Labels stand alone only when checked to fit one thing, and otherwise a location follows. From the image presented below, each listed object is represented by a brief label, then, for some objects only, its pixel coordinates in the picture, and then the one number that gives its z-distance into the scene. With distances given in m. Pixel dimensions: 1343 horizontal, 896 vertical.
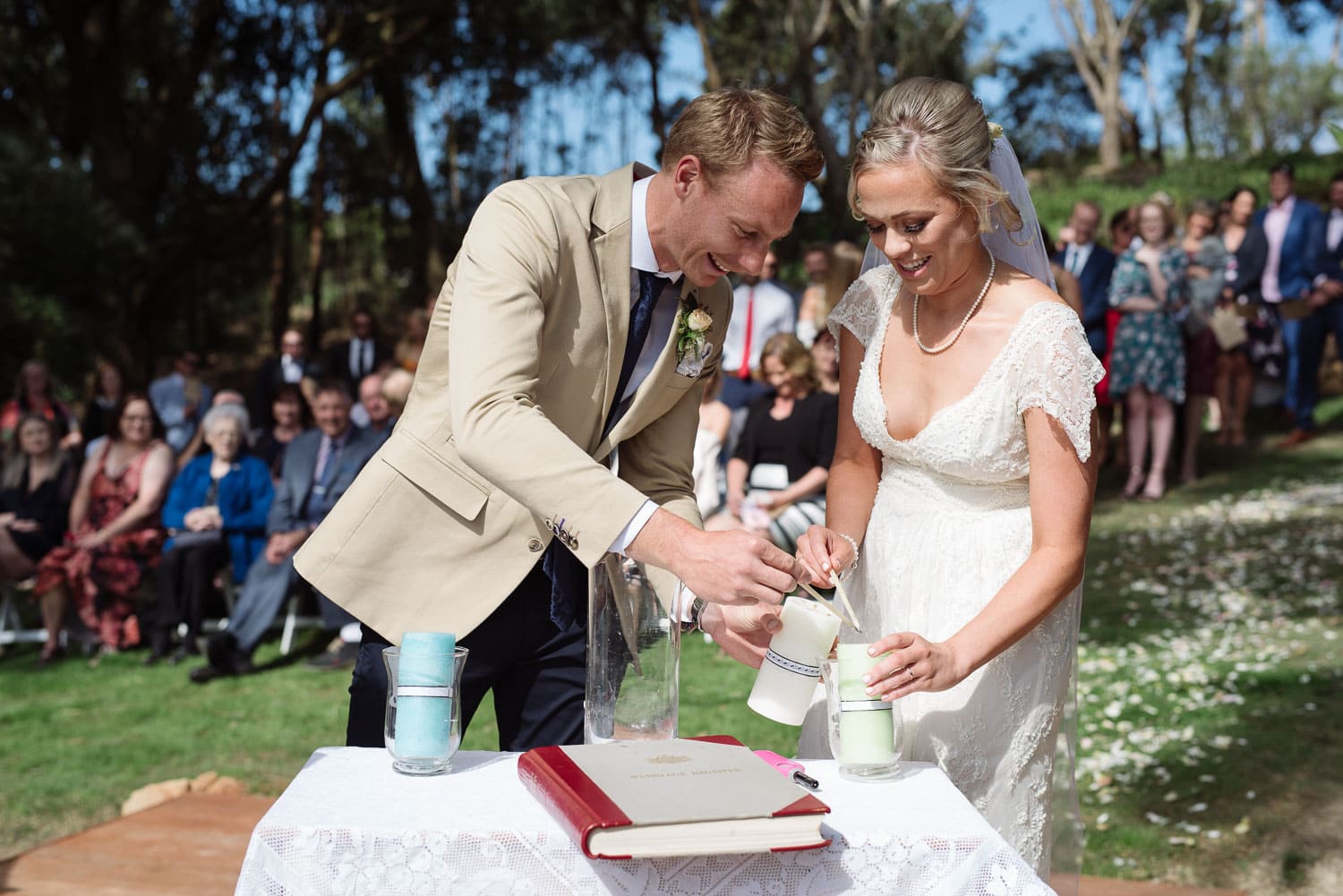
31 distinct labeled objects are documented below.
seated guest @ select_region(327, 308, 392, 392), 11.76
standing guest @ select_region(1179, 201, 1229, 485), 10.16
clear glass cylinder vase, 2.27
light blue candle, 2.04
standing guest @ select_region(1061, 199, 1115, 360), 9.70
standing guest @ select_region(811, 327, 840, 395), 8.07
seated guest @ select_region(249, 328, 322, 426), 11.51
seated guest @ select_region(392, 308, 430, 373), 10.52
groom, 2.21
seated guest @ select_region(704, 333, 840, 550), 7.60
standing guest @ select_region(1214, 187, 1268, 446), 11.18
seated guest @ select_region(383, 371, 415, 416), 7.95
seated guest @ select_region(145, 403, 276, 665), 8.02
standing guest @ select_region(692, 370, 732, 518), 7.96
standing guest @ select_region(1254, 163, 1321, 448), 10.80
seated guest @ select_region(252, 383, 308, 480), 9.02
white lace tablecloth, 1.80
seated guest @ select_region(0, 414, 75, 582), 8.52
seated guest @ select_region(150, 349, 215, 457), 11.19
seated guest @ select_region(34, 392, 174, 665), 8.22
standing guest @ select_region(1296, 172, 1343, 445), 10.65
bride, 2.46
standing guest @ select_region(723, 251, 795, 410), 9.32
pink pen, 2.03
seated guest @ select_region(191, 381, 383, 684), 7.67
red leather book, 1.71
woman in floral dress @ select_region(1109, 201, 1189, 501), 9.65
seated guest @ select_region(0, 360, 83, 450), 10.74
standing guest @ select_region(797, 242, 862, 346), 8.65
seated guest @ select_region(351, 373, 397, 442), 8.22
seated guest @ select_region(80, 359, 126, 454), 11.17
